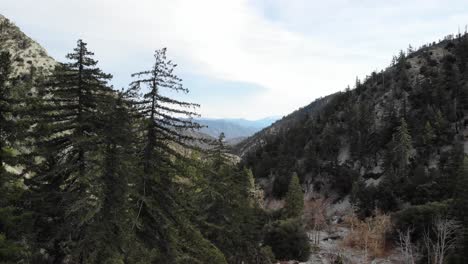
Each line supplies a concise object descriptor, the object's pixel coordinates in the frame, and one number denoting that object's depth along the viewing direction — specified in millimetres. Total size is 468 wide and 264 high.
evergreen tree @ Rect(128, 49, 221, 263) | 17891
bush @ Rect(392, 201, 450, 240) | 51306
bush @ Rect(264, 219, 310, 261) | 54125
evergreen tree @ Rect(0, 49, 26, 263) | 17203
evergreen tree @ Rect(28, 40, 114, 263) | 17469
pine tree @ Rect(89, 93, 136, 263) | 15188
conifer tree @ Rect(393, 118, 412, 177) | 87219
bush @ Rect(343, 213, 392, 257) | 55438
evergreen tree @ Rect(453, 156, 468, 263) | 44300
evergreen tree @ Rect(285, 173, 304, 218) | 71062
